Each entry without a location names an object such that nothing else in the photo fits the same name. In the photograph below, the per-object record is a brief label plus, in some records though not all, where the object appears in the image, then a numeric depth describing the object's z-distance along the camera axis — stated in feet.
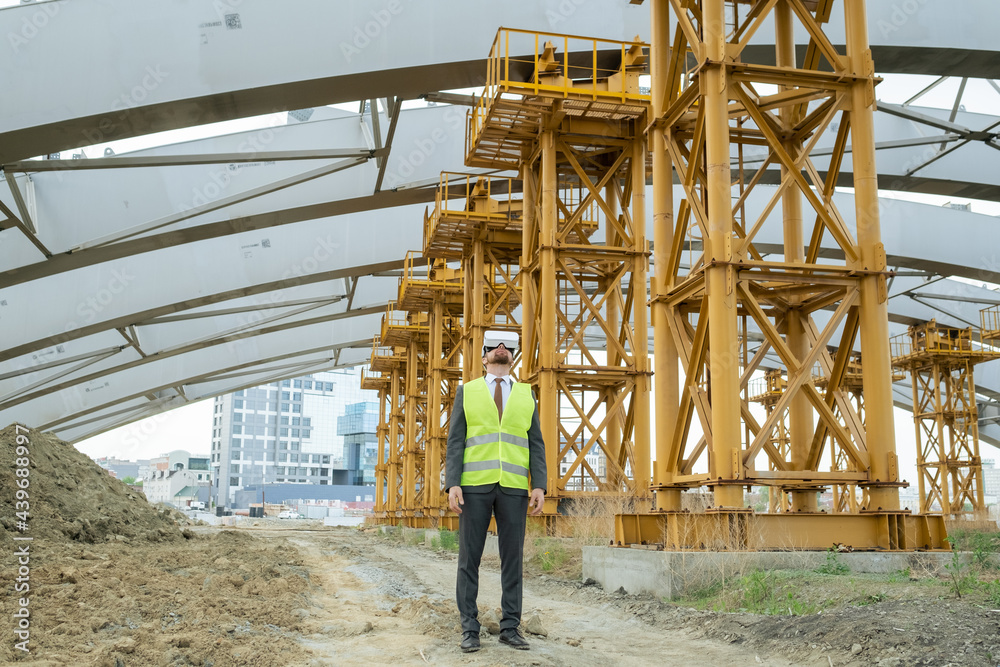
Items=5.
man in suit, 18.43
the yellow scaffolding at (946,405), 110.48
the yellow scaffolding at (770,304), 26.63
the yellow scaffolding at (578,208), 49.24
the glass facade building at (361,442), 395.55
